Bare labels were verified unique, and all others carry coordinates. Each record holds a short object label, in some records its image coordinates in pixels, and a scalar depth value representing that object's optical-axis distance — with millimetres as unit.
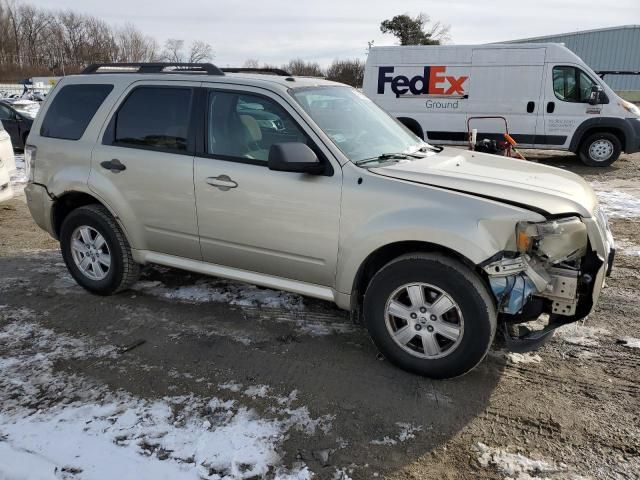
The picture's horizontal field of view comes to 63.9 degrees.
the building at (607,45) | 44344
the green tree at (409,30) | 48597
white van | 11180
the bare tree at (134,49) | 81625
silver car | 2996
